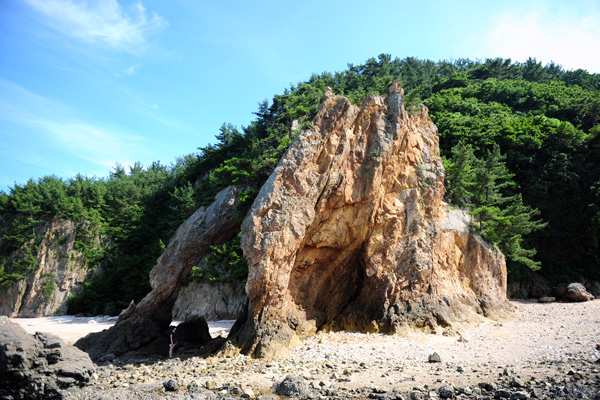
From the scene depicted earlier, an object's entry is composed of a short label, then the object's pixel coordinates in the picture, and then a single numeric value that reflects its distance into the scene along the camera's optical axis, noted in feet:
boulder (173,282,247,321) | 85.92
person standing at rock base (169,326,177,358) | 48.95
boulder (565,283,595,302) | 70.23
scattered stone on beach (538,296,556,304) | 73.11
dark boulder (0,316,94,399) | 26.18
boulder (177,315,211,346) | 56.18
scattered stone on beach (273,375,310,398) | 30.25
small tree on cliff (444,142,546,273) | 62.03
